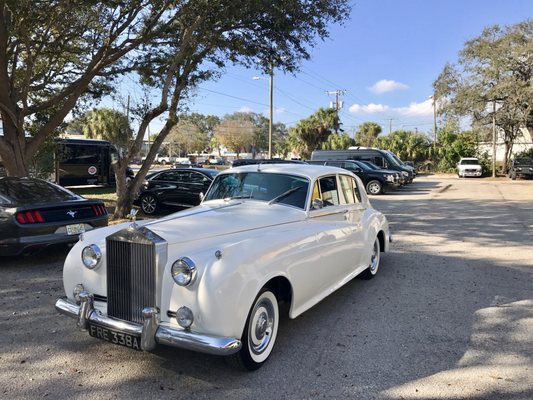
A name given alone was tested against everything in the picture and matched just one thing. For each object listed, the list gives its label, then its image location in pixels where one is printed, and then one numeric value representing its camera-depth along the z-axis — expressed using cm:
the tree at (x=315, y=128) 4719
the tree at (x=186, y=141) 7856
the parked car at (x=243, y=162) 1986
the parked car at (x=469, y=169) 3550
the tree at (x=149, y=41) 1021
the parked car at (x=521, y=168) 3247
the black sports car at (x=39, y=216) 670
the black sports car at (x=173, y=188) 1356
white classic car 332
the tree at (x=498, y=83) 3250
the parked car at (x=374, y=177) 2196
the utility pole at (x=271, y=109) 3275
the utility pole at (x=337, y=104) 4969
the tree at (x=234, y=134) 7750
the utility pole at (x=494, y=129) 3475
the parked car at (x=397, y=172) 2330
